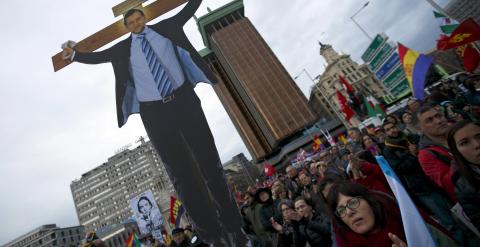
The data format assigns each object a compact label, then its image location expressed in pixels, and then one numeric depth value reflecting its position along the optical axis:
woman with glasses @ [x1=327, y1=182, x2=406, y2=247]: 1.80
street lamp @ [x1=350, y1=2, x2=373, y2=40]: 22.36
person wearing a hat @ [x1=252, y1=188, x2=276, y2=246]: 4.79
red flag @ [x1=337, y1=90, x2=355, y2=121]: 18.58
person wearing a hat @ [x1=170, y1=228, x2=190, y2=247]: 5.68
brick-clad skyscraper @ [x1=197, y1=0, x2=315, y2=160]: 78.31
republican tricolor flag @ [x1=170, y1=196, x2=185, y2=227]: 9.80
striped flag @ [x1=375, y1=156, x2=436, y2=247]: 1.49
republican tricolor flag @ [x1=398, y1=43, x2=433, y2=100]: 9.63
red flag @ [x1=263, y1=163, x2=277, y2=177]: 15.89
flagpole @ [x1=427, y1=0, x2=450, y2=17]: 10.74
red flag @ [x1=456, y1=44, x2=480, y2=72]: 9.35
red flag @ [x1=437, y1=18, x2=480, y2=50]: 7.82
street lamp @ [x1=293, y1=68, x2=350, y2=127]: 36.47
